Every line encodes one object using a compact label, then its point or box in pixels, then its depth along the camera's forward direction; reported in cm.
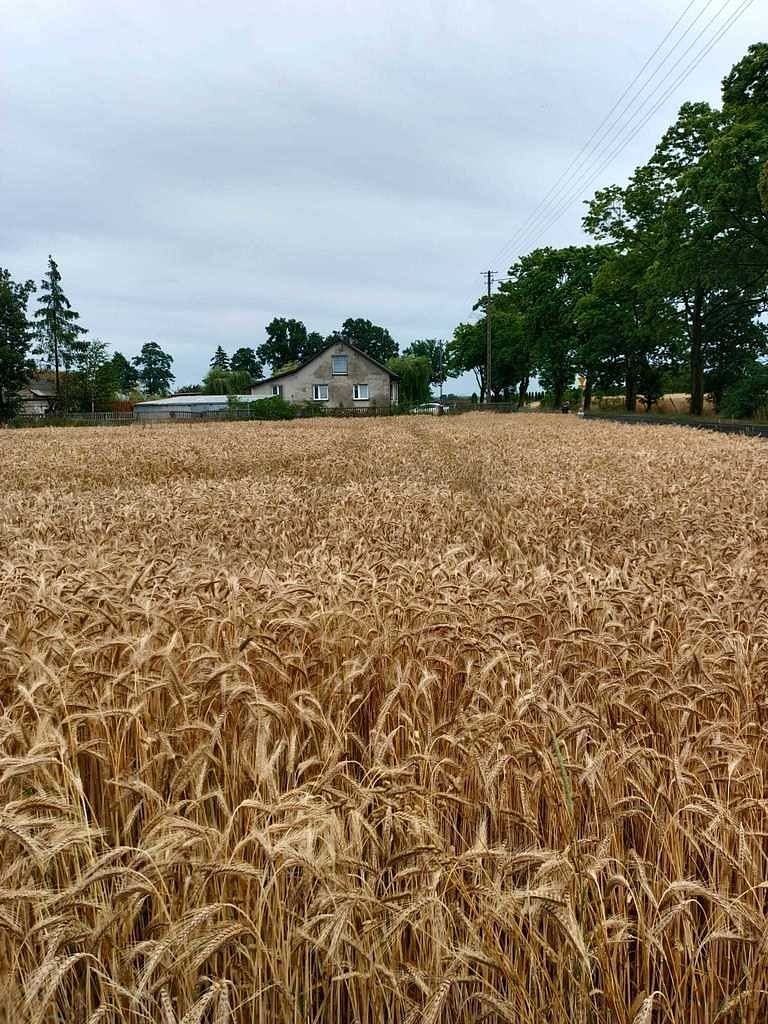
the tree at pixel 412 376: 11344
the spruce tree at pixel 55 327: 8412
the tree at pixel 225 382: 11689
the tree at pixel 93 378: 8388
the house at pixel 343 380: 8150
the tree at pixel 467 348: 10781
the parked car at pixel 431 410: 7338
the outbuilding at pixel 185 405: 9400
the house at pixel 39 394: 10435
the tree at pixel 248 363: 19112
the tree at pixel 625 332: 5195
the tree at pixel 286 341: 17812
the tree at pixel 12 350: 6762
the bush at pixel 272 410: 6406
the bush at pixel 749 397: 4025
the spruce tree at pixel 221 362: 19185
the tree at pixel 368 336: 19038
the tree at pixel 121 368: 18726
